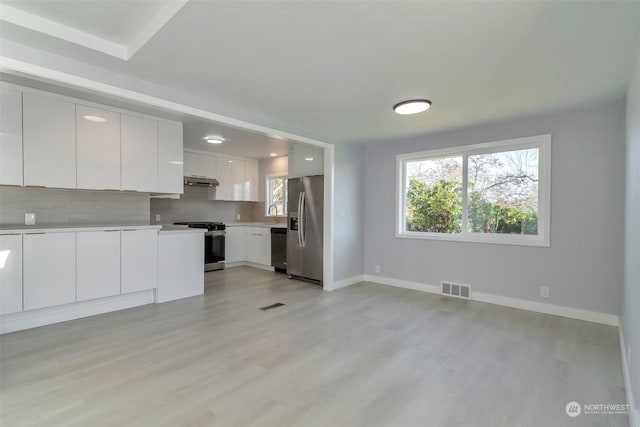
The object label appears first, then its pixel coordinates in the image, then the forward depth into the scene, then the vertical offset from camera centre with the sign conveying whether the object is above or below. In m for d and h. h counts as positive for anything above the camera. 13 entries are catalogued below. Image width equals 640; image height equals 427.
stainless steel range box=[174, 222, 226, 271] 5.84 -0.65
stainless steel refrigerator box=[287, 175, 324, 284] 4.91 -0.28
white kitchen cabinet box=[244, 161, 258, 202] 7.00 +0.72
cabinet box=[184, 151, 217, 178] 5.91 +0.94
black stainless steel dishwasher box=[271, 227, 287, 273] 5.74 -0.74
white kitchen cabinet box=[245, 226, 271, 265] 6.08 -0.71
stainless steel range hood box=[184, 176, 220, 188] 5.88 +0.60
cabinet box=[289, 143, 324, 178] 5.06 +0.88
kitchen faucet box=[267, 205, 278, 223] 6.93 +0.00
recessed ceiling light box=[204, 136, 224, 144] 4.95 +1.22
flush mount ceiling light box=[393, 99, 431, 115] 3.09 +1.11
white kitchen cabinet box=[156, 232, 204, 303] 3.88 -0.74
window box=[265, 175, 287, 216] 6.92 +0.43
